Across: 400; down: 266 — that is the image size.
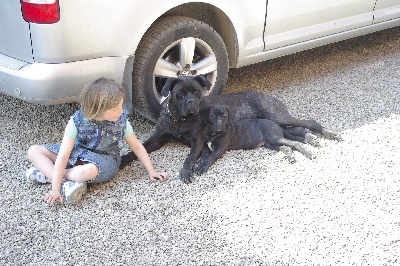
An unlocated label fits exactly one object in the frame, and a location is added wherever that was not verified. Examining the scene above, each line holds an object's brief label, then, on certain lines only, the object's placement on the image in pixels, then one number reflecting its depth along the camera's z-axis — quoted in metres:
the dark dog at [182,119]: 3.99
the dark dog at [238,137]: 4.09
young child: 3.50
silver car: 3.80
